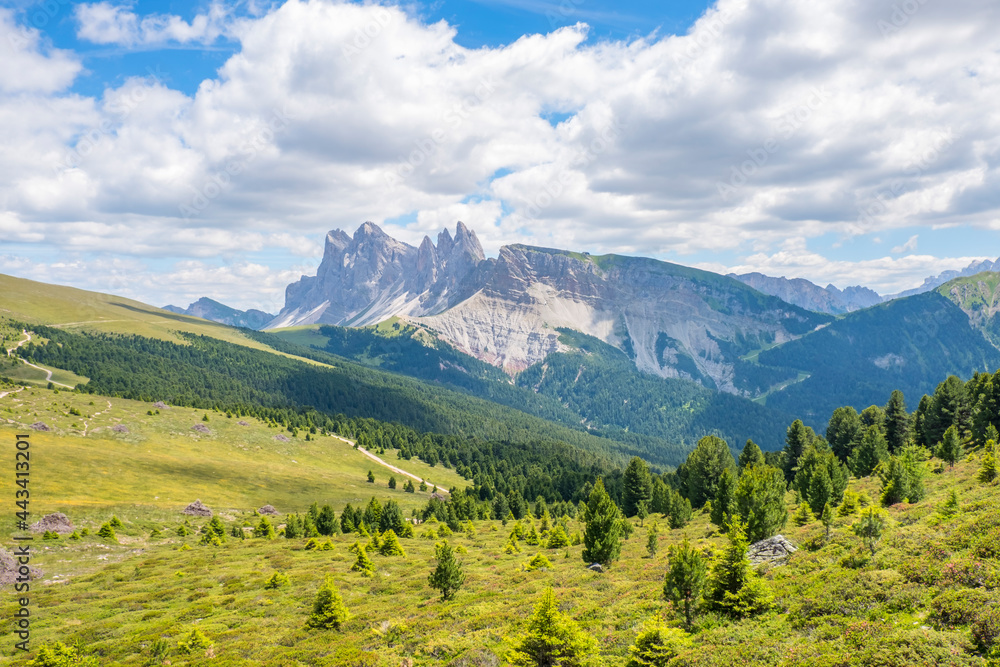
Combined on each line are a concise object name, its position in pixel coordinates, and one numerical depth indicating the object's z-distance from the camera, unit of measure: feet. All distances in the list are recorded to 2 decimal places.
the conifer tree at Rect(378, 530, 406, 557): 216.33
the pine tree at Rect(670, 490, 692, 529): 238.48
